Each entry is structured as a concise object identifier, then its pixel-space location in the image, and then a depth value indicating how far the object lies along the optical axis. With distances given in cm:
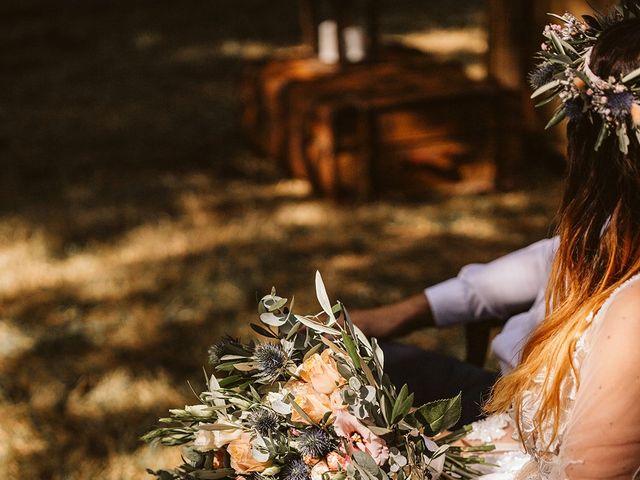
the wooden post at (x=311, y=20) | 551
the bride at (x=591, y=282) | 208
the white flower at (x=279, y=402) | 219
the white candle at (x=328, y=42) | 518
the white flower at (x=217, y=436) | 221
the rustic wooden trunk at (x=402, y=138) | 457
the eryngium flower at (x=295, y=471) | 217
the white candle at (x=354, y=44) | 524
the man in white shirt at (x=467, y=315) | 267
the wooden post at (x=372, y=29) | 509
